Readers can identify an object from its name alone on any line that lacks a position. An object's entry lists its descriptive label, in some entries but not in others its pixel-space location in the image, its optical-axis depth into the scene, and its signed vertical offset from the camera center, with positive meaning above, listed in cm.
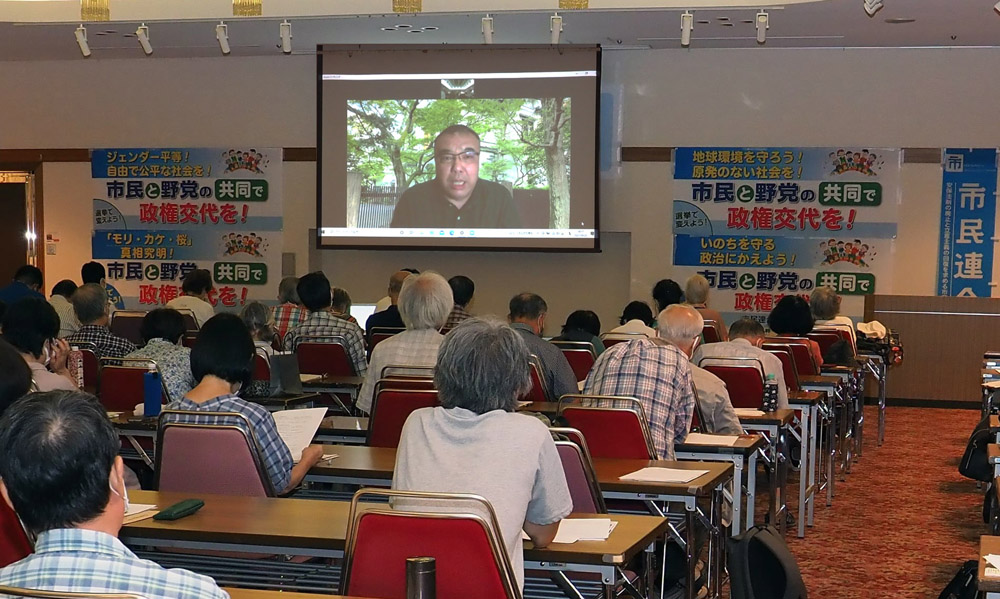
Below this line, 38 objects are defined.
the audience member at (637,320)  763 -54
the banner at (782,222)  1118 +23
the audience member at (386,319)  812 -58
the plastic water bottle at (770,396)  550 -73
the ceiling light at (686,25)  942 +179
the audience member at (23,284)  881 -43
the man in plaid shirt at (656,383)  444 -56
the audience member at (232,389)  354 -50
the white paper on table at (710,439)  444 -77
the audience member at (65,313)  859 -61
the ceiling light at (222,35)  1008 +176
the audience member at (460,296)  782 -39
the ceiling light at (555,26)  945 +178
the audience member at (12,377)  300 -38
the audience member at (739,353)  624 -60
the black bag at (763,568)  338 -96
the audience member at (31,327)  455 -38
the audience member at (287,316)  796 -56
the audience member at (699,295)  859 -39
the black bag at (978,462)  589 -110
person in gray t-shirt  264 -48
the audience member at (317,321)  707 -53
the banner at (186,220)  1249 +15
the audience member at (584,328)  708 -54
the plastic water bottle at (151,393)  478 -66
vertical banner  1101 +29
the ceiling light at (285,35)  998 +176
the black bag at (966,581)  345 -100
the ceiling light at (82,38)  1008 +170
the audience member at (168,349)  541 -57
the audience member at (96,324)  657 -54
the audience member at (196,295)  940 -51
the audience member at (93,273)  1019 -36
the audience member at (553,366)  580 -64
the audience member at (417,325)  548 -43
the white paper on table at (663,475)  352 -72
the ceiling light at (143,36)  1014 +174
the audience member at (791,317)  775 -49
